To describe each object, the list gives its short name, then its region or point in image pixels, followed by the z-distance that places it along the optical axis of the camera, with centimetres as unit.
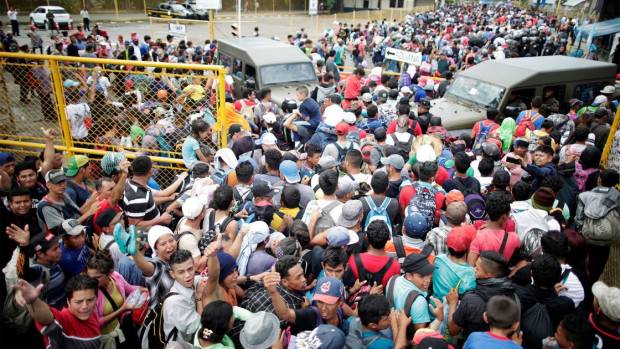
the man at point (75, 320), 265
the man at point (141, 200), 414
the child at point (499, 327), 245
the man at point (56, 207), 392
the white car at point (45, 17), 2497
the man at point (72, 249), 344
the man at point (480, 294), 282
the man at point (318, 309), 280
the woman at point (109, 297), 298
